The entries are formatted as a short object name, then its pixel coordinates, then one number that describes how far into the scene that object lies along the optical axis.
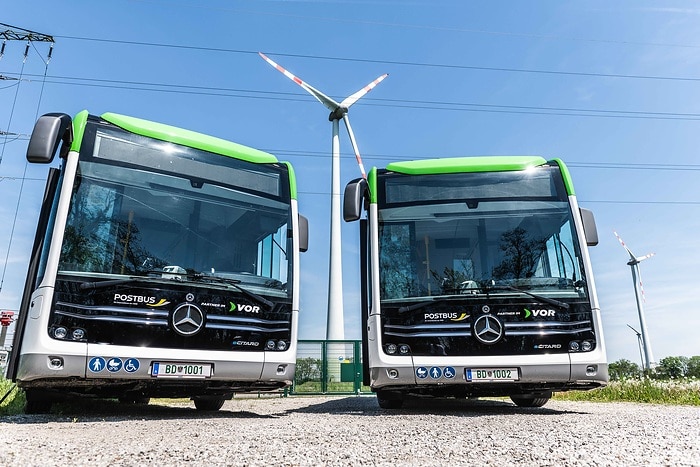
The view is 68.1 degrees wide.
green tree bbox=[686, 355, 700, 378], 64.21
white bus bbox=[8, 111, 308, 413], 4.96
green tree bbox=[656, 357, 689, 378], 62.78
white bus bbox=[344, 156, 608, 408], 5.83
